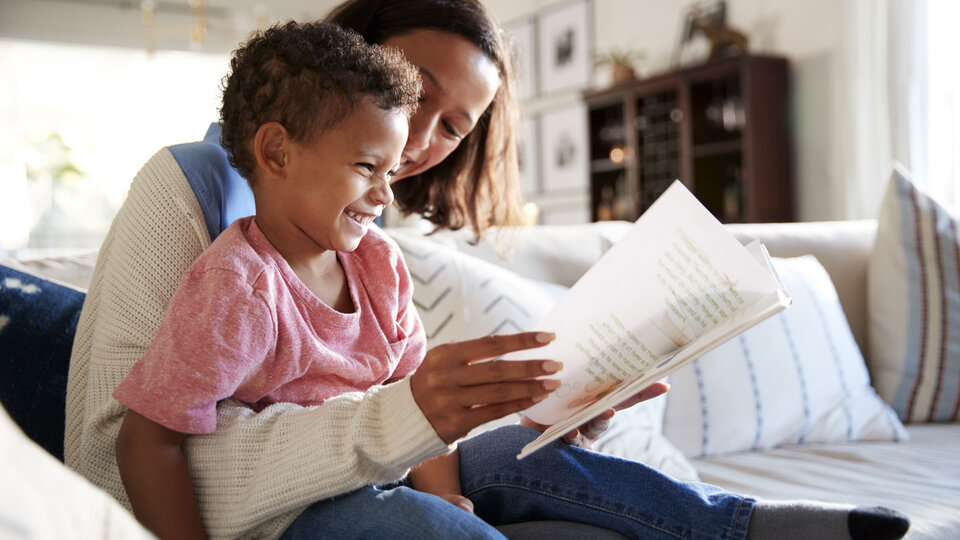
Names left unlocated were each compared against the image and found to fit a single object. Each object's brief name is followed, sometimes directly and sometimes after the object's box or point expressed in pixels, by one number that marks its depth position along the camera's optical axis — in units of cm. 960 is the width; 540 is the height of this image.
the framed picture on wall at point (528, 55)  578
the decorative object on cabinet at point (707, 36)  423
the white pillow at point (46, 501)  38
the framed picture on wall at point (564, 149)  532
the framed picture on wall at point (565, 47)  537
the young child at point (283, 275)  78
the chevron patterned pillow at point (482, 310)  141
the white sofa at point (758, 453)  136
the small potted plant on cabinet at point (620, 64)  469
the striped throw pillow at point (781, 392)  162
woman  72
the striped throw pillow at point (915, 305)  189
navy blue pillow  105
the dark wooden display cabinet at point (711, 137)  404
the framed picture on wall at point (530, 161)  574
